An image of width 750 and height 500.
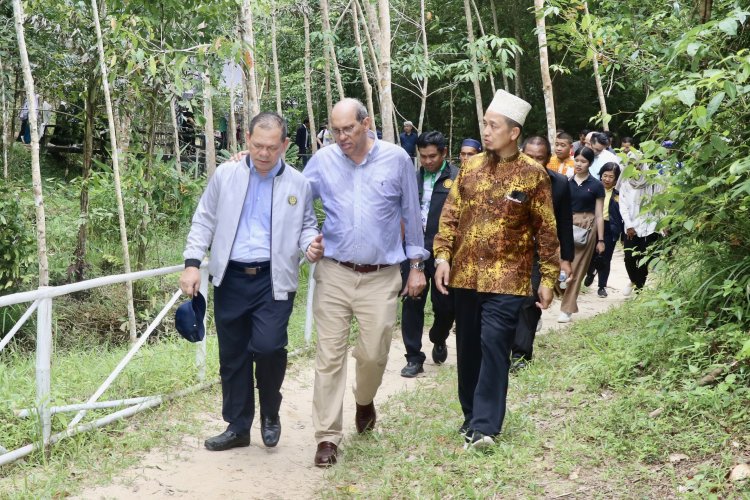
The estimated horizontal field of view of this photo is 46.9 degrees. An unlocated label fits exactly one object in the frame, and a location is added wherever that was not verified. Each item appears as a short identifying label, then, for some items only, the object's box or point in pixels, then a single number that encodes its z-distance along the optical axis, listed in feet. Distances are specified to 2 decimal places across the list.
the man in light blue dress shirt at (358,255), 15.46
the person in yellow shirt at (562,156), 32.17
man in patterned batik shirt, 14.52
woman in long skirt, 27.86
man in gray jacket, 15.14
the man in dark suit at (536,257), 16.83
